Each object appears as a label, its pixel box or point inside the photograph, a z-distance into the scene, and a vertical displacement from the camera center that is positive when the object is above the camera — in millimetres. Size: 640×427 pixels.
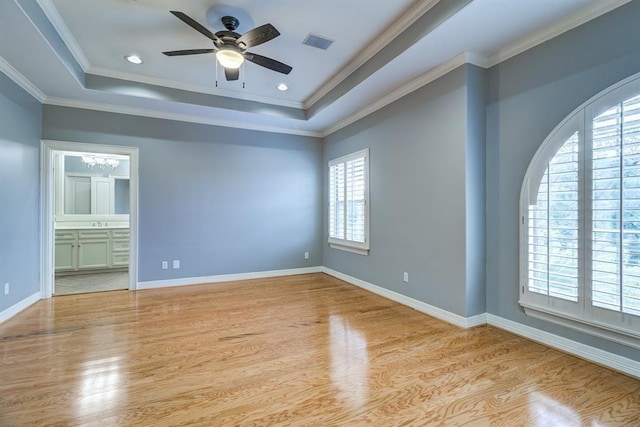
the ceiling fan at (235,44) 2621 +1570
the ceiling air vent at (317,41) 3225 +1884
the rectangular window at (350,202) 4742 +161
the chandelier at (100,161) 6180 +1052
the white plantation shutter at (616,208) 2146 +30
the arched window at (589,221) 2172 -74
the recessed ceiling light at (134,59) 3609 +1872
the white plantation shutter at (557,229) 2498 -153
